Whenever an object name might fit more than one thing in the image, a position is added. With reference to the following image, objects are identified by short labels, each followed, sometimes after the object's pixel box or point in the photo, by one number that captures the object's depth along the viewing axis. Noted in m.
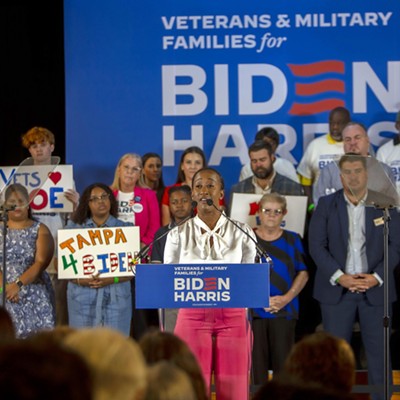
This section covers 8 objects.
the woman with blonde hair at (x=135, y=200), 15.96
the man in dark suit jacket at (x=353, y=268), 14.30
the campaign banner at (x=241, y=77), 18.73
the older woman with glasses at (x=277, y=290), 14.09
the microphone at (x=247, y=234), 10.68
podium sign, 10.44
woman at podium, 10.57
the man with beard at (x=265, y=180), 16.14
